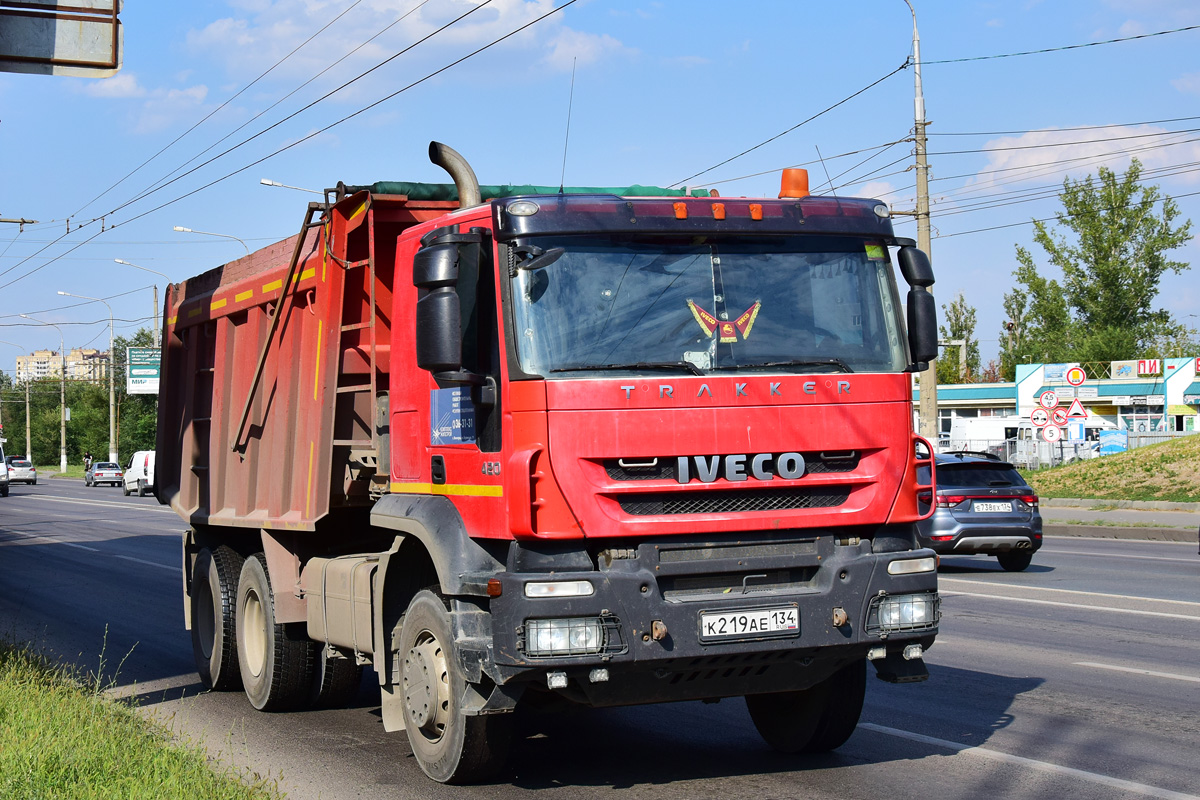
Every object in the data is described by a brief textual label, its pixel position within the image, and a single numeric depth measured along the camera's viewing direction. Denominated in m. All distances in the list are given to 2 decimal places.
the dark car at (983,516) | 16.33
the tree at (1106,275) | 63.34
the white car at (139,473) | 52.59
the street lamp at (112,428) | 72.38
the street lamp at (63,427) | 84.69
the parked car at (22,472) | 67.44
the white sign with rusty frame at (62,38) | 8.53
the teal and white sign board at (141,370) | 62.62
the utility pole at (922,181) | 25.54
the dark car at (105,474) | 66.56
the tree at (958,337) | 83.50
